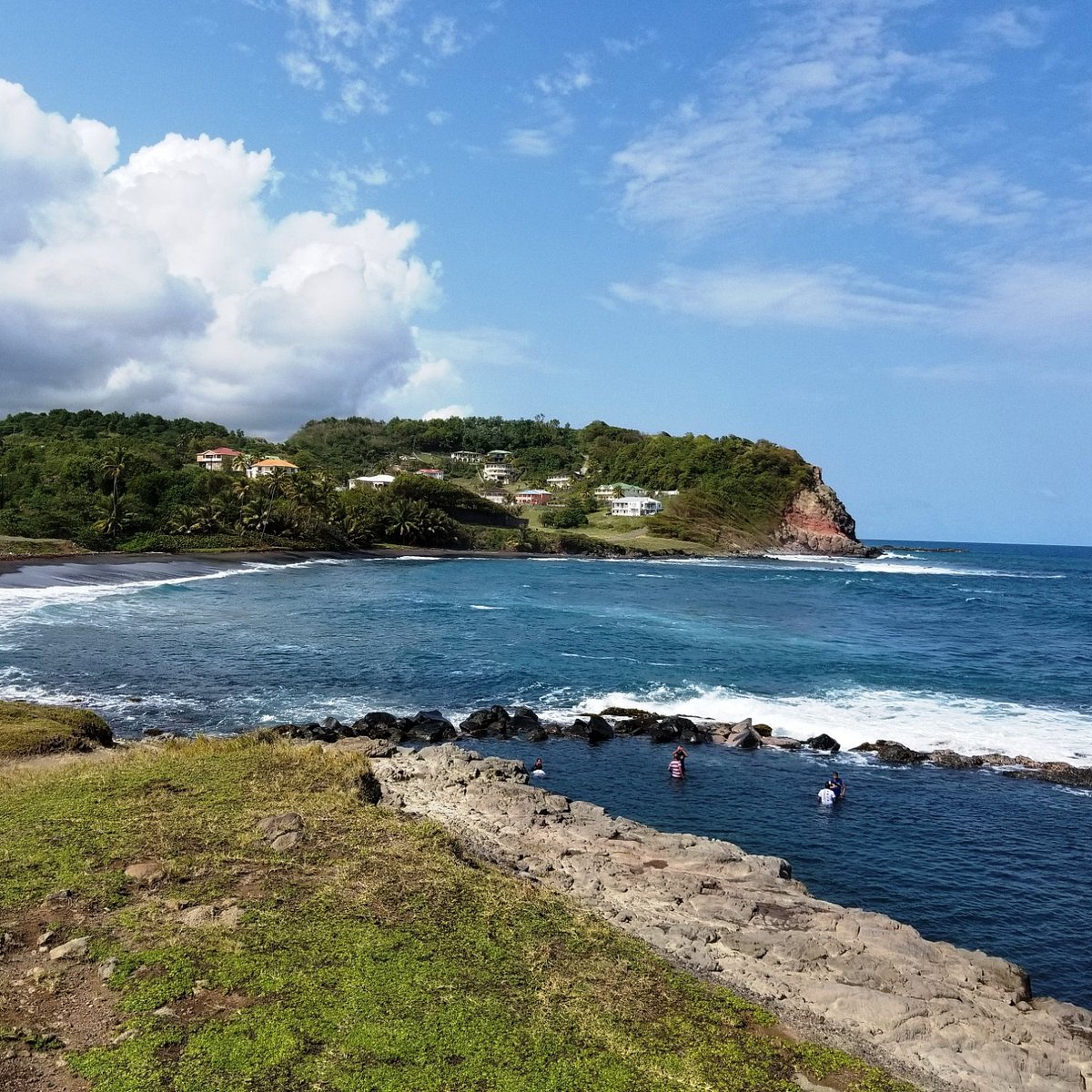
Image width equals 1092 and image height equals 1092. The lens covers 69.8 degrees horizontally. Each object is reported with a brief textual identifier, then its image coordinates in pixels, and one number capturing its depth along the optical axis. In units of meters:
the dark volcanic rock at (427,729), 28.34
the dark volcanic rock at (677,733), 29.52
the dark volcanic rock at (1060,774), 25.89
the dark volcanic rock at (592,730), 29.45
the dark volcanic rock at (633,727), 30.59
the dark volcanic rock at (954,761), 27.30
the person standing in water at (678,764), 25.19
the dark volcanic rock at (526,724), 29.59
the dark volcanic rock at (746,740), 28.98
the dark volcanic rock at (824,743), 28.75
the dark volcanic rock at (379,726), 27.97
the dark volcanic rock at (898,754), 27.73
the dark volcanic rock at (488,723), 29.69
